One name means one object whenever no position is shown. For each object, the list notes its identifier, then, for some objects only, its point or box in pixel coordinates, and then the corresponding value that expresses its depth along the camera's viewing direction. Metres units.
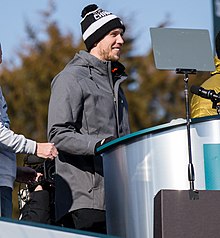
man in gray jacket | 9.58
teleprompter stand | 8.39
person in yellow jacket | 10.14
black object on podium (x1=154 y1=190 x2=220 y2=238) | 8.40
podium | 8.60
